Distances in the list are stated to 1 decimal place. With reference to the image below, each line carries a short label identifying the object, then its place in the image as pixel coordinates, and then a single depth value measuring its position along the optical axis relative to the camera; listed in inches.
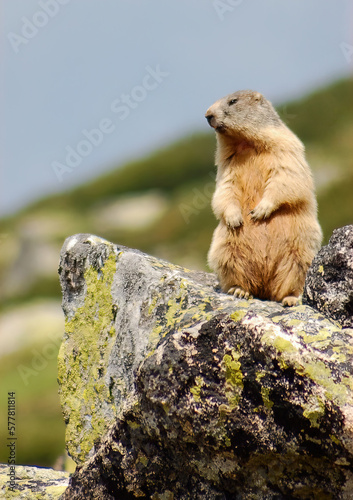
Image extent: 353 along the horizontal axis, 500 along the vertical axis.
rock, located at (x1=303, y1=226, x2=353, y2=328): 426.6
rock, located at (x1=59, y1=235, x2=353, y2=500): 389.1
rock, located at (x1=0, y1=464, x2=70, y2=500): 565.9
